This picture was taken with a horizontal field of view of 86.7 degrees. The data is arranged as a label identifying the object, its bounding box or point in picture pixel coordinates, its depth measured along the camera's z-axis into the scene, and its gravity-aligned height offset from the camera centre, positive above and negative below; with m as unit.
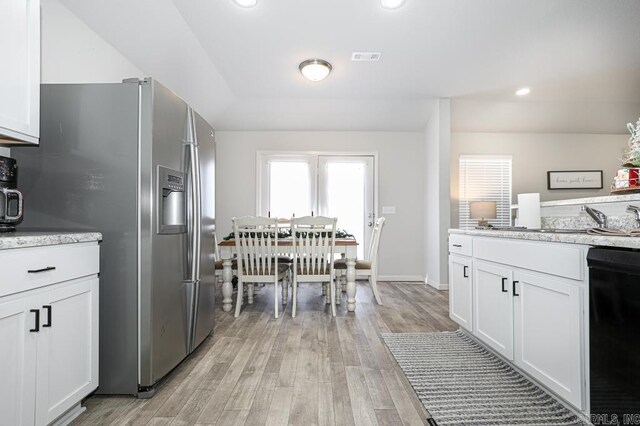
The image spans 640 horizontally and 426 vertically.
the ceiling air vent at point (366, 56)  3.59 +1.74
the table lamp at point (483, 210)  5.10 +0.11
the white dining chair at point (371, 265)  3.83 -0.54
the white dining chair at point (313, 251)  3.40 -0.34
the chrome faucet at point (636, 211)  1.80 +0.04
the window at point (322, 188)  5.57 +0.49
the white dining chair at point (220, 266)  3.79 -0.56
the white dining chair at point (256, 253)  3.38 -0.36
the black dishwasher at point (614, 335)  1.19 -0.44
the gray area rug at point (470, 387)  1.61 -0.95
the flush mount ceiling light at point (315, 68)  3.74 +1.66
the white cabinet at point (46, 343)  1.20 -0.50
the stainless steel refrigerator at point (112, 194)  1.76 +0.12
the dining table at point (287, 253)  3.58 -0.46
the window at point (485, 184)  5.59 +0.56
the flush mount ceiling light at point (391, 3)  2.70 +1.72
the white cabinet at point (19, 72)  1.40 +0.64
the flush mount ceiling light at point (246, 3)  2.69 +1.72
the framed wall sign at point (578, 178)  5.74 +0.67
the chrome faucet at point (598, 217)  1.95 +0.00
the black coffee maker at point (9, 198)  1.46 +0.09
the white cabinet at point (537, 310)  1.48 -0.50
